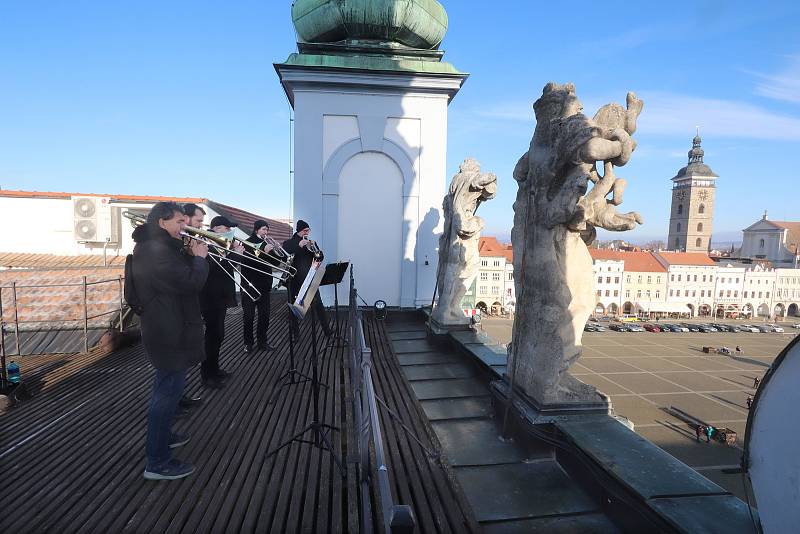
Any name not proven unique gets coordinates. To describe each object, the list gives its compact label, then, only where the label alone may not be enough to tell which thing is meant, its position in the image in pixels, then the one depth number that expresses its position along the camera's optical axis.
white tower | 10.36
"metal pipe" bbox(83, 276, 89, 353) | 6.59
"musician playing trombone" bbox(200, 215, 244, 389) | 5.16
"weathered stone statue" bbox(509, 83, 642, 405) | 3.32
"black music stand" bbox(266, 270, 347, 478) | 3.34
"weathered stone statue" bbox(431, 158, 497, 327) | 7.23
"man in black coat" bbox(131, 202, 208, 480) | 3.18
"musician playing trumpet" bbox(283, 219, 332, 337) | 6.94
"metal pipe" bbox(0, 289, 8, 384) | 4.91
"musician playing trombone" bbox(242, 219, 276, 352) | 6.59
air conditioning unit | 12.77
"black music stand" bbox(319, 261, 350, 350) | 4.60
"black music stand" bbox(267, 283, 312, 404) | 5.18
